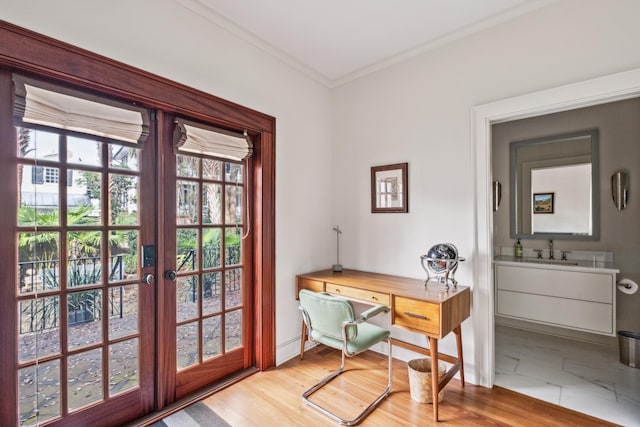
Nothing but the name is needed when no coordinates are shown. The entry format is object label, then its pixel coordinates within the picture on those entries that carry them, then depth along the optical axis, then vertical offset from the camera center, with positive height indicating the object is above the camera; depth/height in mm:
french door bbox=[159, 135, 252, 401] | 2092 -430
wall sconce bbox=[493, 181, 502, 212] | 3574 +226
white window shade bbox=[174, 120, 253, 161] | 2092 +551
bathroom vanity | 2777 -807
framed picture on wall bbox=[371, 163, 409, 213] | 2752 +237
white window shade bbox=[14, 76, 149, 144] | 1479 +564
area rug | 1869 -1310
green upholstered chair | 1975 -804
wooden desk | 1987 -652
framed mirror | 3061 +278
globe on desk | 2248 -360
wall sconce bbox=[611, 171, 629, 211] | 2848 +228
